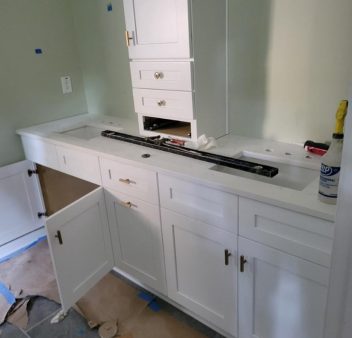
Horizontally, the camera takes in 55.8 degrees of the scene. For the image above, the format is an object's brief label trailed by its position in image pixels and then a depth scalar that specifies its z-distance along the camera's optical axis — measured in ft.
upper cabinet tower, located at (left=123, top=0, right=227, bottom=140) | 4.67
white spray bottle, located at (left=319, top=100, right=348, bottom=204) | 3.12
